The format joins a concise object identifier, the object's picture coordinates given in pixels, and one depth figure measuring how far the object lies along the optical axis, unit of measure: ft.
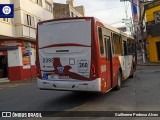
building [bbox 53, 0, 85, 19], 188.14
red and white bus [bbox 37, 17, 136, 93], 33.71
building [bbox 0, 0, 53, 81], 97.70
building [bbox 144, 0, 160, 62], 132.77
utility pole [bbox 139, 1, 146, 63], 139.21
